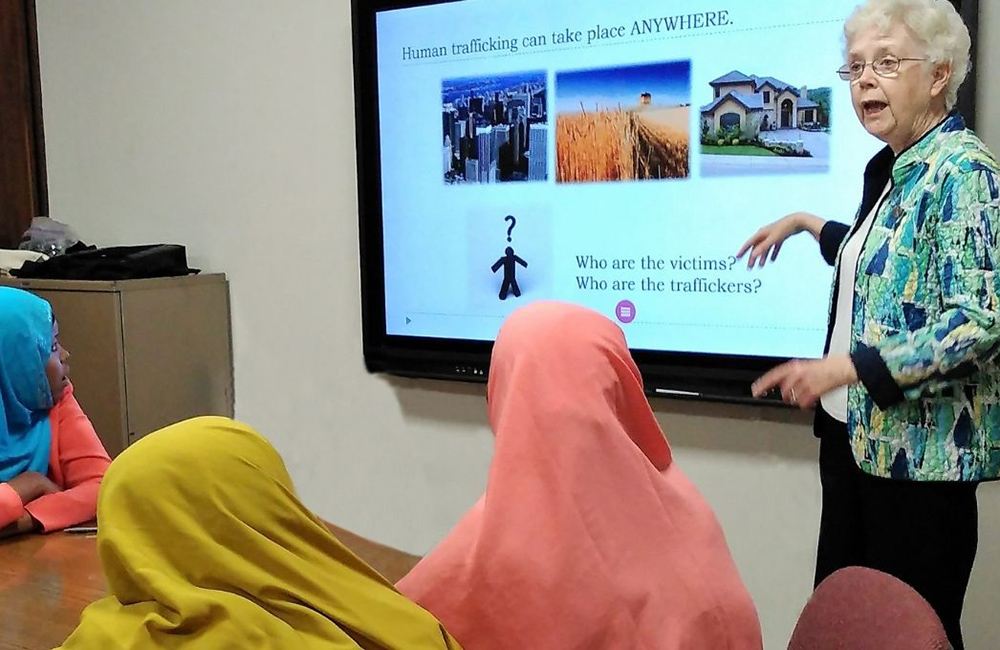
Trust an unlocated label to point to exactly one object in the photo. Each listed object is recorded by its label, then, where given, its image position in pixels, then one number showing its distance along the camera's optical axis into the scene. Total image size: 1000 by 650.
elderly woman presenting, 1.56
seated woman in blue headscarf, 2.08
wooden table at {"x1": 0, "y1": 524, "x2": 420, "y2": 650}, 1.38
